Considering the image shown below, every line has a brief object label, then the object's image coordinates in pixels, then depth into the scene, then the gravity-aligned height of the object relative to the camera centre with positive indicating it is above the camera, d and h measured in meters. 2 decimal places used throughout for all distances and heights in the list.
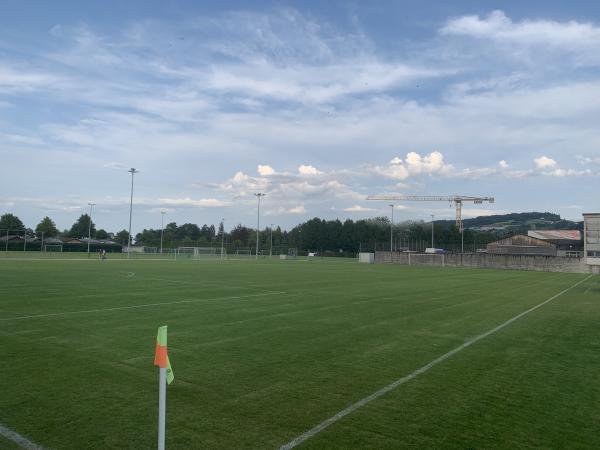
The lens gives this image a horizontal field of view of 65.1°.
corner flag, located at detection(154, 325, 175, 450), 4.04 -1.13
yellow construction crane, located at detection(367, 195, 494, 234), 165.50 +18.21
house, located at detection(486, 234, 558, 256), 87.06 +1.23
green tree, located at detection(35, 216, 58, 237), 137.12 +4.90
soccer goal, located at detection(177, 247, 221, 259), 83.38 -1.18
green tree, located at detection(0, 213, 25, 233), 133.62 +5.92
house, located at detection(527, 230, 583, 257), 90.56 +3.14
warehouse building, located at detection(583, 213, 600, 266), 48.84 +1.86
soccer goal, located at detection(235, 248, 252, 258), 107.66 -0.95
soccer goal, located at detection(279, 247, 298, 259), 102.31 -1.29
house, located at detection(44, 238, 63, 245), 100.39 +0.67
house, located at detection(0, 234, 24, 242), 109.06 +1.24
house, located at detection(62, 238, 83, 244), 122.24 +1.17
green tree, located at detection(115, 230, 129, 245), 152.27 +2.67
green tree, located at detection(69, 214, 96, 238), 153.25 +5.40
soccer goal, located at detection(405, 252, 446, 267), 71.72 -1.37
